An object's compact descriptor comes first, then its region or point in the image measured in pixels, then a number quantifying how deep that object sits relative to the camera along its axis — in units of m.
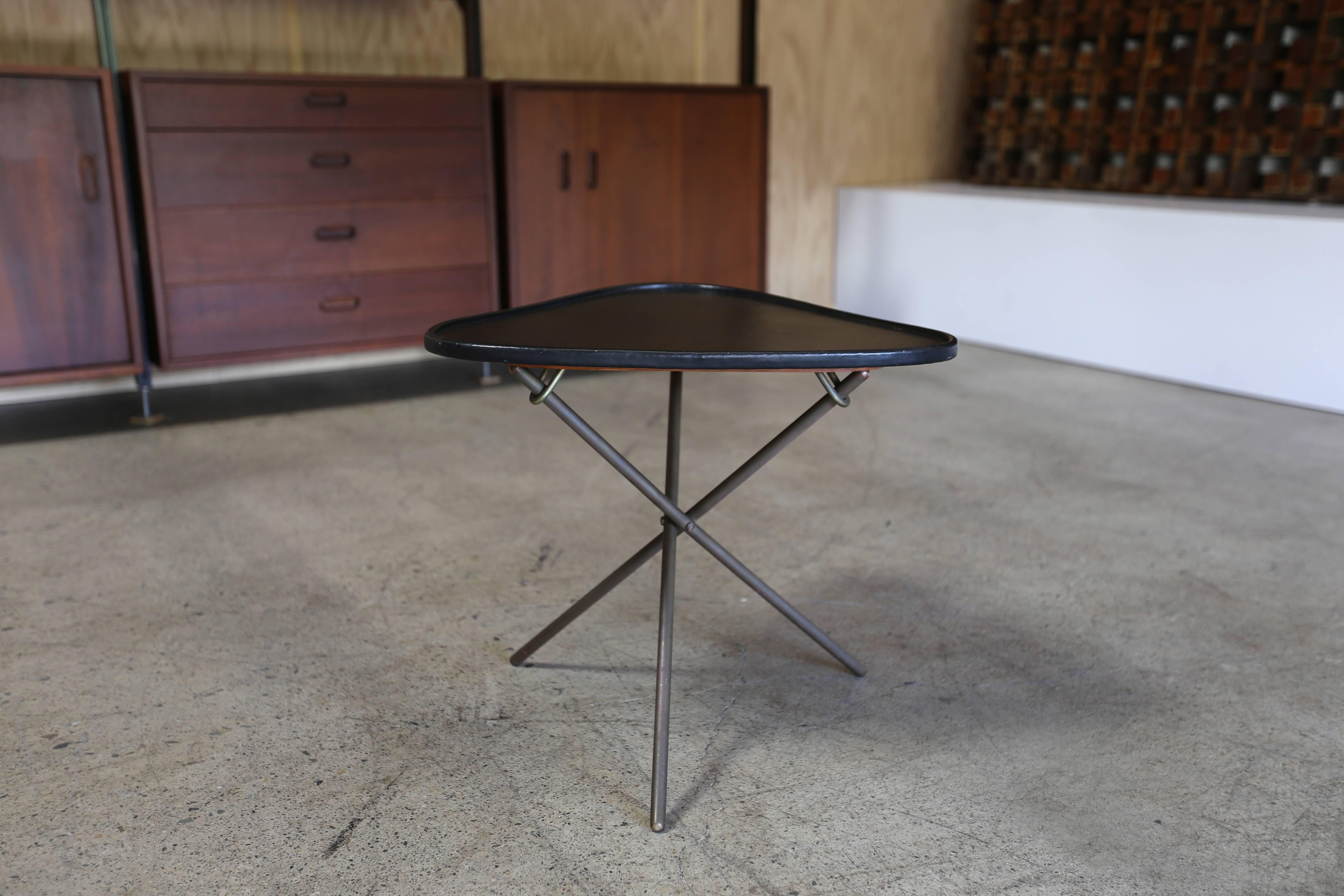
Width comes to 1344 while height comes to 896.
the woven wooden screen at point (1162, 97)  3.65
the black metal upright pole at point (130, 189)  3.00
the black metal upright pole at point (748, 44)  4.21
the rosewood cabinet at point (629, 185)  3.51
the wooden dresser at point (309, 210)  3.02
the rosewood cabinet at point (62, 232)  2.82
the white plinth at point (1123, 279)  3.23
